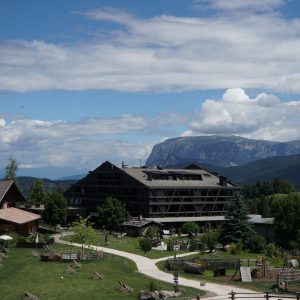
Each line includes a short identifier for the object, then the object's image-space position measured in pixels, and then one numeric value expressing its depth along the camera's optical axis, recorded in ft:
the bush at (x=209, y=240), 229.86
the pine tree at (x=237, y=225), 242.37
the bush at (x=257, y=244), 233.55
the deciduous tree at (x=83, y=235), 203.82
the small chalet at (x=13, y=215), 250.41
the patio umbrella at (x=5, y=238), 207.00
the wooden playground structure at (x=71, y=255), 181.78
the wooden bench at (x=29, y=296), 119.75
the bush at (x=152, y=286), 126.06
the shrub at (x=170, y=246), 234.58
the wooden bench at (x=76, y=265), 167.02
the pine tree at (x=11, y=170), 390.83
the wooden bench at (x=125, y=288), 132.05
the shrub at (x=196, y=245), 236.63
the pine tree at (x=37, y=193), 384.88
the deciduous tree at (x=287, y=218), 243.81
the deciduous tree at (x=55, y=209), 291.58
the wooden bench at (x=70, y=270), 155.15
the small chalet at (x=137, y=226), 309.73
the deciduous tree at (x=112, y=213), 309.83
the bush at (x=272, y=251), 211.20
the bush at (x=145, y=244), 217.56
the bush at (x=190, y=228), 319.27
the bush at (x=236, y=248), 221.68
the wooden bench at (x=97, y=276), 147.02
